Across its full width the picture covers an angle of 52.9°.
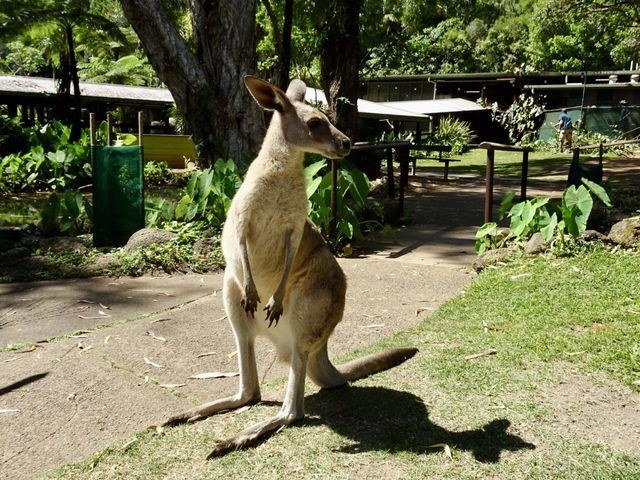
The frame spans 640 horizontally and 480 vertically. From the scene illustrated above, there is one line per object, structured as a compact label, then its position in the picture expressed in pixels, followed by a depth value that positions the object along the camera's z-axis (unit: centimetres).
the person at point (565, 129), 2334
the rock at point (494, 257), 641
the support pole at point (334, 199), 738
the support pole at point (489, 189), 691
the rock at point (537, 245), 634
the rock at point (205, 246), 730
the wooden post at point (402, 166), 948
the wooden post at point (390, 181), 1049
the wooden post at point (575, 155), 788
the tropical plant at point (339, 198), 733
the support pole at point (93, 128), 814
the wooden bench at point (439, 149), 1680
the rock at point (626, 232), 616
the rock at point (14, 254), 726
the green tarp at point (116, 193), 802
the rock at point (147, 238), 736
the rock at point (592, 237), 631
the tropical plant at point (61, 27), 1658
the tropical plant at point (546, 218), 605
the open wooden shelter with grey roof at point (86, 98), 1950
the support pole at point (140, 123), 768
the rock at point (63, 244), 771
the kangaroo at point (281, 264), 318
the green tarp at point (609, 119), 2512
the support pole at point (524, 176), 756
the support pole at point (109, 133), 831
